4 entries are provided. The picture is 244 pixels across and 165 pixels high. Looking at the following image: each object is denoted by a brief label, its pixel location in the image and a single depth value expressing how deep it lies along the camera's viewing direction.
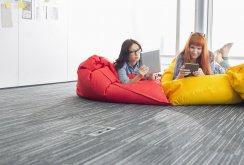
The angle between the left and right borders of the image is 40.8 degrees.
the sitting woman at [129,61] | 3.44
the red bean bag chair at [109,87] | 3.10
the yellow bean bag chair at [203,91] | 3.06
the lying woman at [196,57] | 3.22
